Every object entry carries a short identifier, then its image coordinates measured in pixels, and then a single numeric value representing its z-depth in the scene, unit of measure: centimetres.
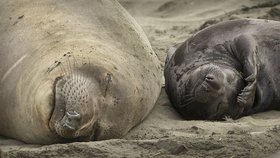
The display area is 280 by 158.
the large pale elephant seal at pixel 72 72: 780
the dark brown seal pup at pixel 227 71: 1034
